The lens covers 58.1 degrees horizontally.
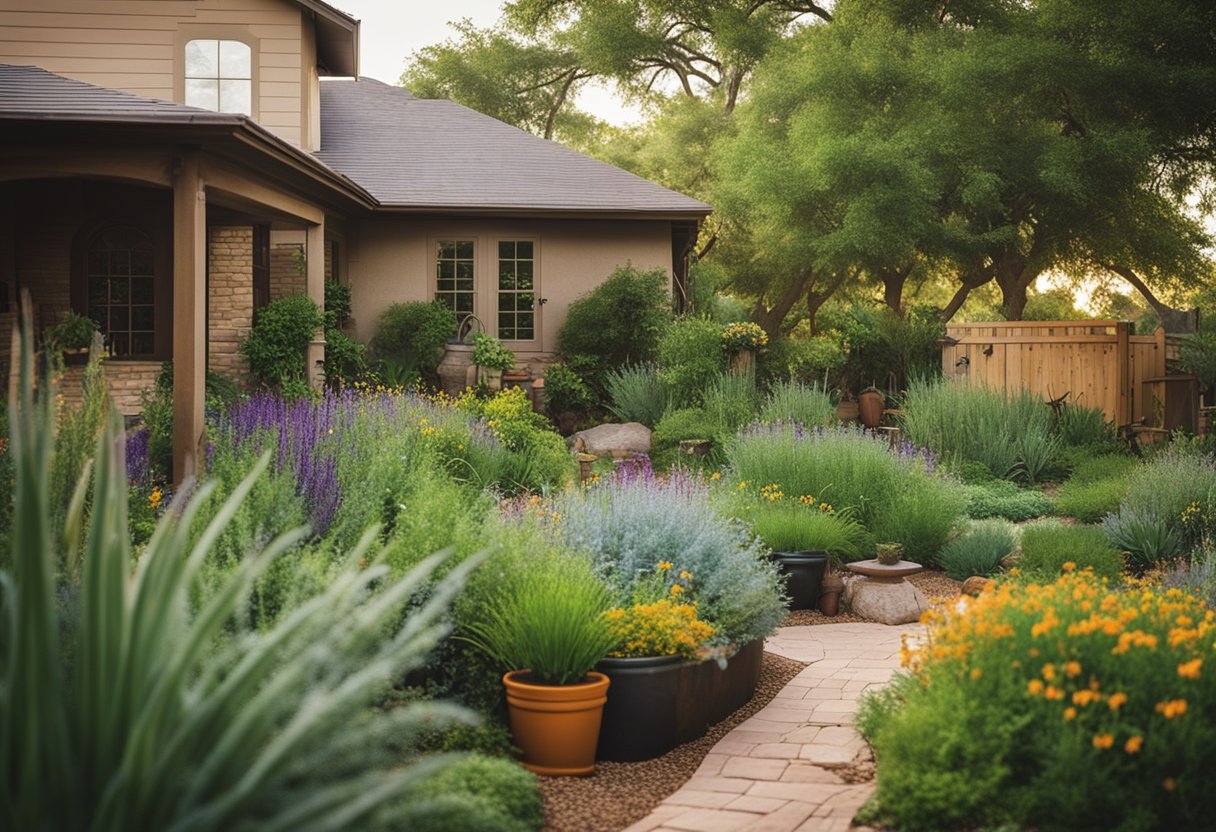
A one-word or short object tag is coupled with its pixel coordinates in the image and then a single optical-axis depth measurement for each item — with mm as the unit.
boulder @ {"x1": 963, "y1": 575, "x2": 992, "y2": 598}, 6719
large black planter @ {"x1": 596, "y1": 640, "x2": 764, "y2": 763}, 4469
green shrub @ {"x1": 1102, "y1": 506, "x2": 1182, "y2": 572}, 7445
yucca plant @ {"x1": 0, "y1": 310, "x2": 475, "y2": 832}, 2236
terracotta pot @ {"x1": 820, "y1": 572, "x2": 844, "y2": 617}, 7090
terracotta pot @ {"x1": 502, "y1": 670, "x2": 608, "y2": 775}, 4180
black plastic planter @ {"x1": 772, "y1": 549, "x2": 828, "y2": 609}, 6961
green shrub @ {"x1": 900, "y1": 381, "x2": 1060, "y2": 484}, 11133
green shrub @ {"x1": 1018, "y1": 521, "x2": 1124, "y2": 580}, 6852
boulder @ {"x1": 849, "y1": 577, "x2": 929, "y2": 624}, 6895
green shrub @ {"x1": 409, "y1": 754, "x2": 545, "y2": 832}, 2965
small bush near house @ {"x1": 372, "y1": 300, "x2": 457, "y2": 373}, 14195
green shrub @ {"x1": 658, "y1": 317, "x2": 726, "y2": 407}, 13461
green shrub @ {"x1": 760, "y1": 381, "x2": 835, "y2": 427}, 11141
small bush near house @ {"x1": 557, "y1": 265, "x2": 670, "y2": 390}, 14898
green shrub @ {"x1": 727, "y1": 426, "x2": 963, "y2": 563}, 7867
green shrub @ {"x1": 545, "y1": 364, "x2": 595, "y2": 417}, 14344
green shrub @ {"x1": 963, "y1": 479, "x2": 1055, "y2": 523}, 9430
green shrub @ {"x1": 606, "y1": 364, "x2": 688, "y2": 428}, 13555
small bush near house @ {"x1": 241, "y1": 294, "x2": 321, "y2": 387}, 11484
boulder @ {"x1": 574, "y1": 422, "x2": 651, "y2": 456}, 12391
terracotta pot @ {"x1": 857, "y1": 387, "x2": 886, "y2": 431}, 14219
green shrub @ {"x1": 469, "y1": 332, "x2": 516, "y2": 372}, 13789
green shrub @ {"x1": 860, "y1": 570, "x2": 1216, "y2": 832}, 3156
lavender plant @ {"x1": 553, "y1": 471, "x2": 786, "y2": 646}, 5109
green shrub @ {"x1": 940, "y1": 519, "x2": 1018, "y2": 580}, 7562
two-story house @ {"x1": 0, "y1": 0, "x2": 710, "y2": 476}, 8672
